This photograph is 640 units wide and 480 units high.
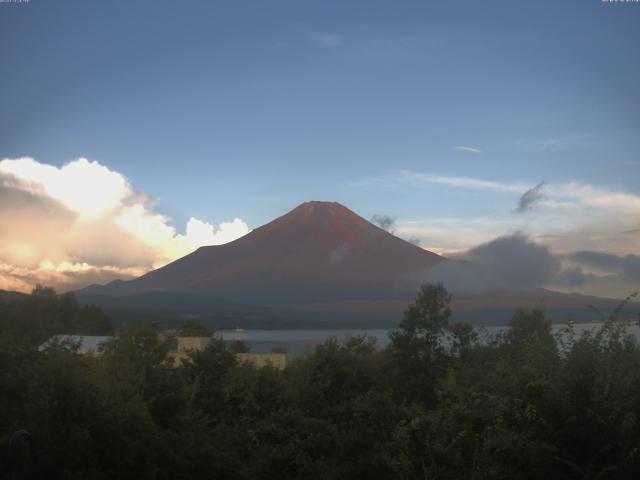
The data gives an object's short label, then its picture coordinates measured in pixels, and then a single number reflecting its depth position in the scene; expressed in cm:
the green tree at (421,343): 3155
